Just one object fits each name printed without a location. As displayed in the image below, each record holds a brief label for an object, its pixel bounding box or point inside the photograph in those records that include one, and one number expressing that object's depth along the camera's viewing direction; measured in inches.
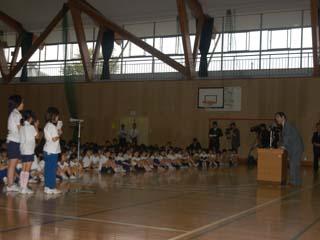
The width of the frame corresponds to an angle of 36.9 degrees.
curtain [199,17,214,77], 887.7
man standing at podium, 434.3
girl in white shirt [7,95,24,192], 317.8
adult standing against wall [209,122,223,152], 773.3
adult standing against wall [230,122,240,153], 786.2
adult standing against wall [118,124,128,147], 825.7
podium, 437.7
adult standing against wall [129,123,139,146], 850.1
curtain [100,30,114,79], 992.9
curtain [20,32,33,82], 1093.4
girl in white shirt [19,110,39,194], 320.5
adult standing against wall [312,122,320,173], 685.9
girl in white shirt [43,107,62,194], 323.6
